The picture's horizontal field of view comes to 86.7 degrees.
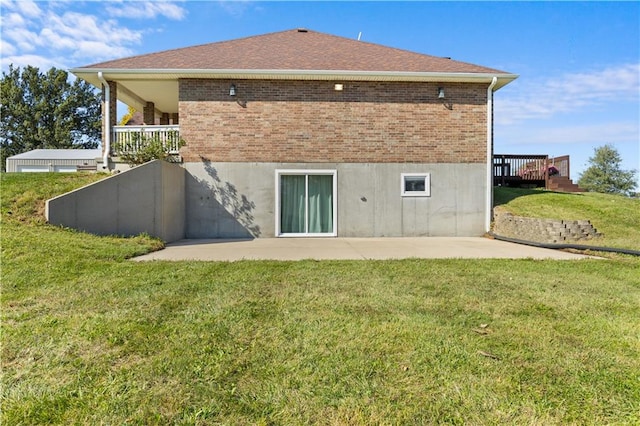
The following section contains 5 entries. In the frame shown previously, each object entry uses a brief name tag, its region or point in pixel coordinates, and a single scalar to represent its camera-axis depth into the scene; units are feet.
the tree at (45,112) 121.80
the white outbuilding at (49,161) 72.23
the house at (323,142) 33.63
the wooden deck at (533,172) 47.09
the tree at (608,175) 125.29
